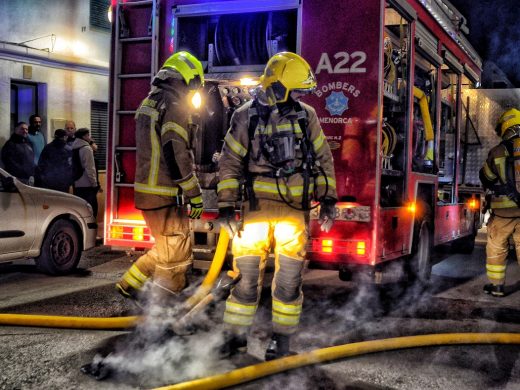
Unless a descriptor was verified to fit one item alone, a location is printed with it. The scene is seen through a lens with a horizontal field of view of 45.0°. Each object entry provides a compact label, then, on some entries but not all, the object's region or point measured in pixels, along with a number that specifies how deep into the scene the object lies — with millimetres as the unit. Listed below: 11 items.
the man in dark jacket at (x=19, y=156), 9508
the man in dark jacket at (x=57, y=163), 9289
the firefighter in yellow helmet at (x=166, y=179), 4449
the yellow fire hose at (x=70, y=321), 4590
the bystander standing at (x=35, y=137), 10359
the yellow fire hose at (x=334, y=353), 3426
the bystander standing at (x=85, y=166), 9305
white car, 6508
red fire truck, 5395
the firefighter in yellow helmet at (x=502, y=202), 6668
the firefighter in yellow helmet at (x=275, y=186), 4125
